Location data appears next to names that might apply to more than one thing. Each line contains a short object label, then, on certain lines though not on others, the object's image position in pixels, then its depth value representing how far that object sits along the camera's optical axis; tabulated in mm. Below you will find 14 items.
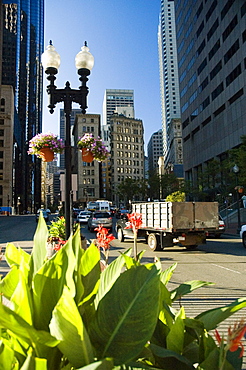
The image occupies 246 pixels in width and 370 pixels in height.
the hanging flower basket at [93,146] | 9894
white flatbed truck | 12930
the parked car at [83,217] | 34219
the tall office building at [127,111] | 179350
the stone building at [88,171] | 116688
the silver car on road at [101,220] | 23281
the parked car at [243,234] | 14242
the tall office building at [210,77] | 40938
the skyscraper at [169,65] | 187925
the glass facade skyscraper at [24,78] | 119062
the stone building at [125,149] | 130125
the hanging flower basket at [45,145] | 9578
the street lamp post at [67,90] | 9078
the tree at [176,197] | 35719
